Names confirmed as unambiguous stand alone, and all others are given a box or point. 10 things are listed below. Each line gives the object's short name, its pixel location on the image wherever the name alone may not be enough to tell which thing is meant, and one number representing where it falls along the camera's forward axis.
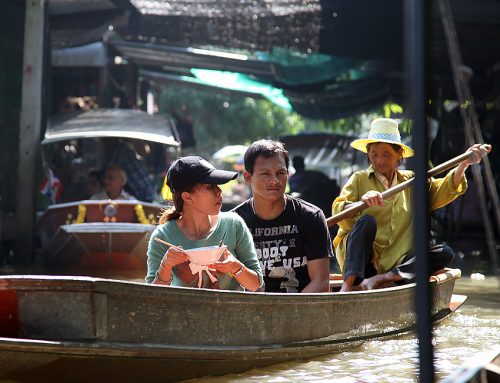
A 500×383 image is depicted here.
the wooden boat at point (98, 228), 21.09
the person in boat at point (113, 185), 21.96
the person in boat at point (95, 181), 23.65
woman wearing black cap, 8.18
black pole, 3.21
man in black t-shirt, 9.56
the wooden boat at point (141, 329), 7.34
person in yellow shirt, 11.48
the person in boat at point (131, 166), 23.59
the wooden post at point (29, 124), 23.03
